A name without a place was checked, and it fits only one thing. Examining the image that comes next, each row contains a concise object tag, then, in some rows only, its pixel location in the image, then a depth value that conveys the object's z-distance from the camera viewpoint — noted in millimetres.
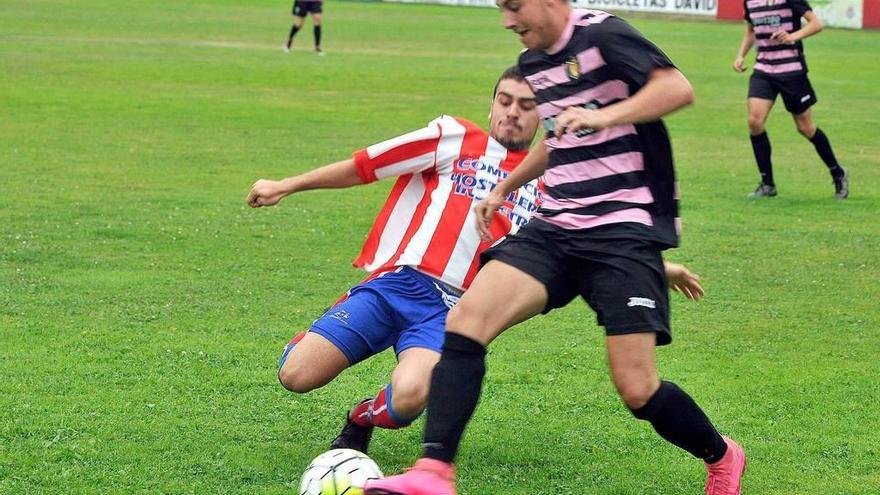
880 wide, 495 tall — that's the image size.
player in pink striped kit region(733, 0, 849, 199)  27578
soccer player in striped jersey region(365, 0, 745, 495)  9844
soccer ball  10414
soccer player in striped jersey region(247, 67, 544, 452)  11836
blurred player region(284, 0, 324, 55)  64375
